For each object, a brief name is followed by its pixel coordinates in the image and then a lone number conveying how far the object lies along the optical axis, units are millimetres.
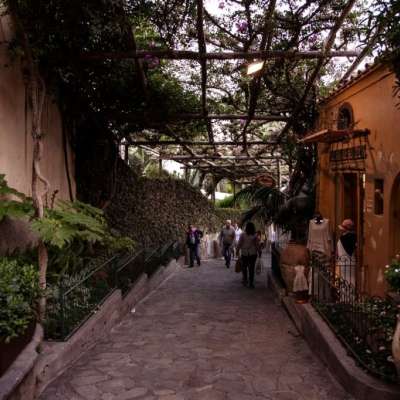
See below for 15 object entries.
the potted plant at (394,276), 4227
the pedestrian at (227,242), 16812
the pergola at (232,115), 7605
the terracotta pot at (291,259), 8711
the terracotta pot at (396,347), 4027
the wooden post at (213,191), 30069
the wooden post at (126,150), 15663
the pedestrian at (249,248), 11852
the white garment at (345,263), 8244
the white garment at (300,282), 8078
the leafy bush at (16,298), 4163
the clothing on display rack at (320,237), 9719
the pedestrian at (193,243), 16562
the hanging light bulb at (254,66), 8195
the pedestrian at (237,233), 19231
